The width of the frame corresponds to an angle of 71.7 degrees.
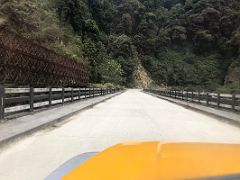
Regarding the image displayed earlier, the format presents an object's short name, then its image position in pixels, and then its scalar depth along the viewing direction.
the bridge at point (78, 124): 3.21
